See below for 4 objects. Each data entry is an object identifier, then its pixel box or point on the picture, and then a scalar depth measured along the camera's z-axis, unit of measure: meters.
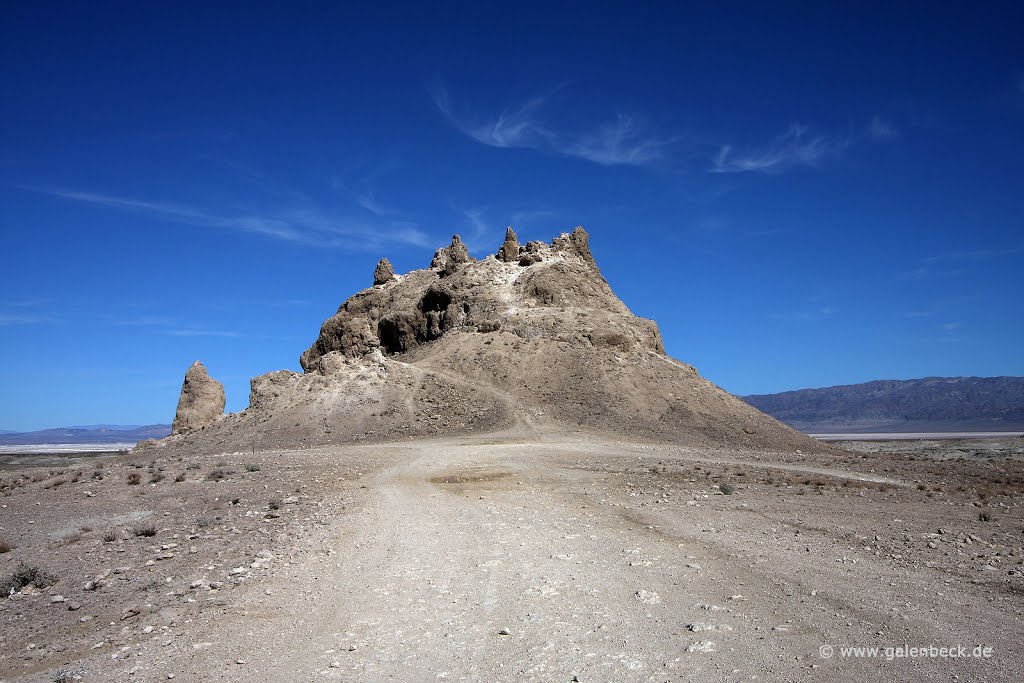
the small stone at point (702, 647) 6.59
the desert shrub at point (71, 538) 11.97
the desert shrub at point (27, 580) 9.10
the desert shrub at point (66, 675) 6.22
